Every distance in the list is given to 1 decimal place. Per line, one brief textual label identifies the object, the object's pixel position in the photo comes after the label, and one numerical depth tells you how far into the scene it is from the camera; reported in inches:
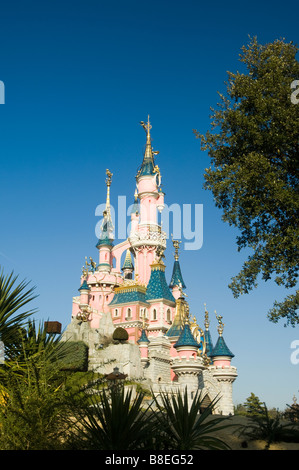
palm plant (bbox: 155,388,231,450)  306.0
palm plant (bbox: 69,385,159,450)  286.7
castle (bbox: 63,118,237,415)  1387.8
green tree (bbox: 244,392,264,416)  1837.7
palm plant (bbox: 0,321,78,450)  319.6
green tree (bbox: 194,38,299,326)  567.5
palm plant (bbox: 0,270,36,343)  448.0
